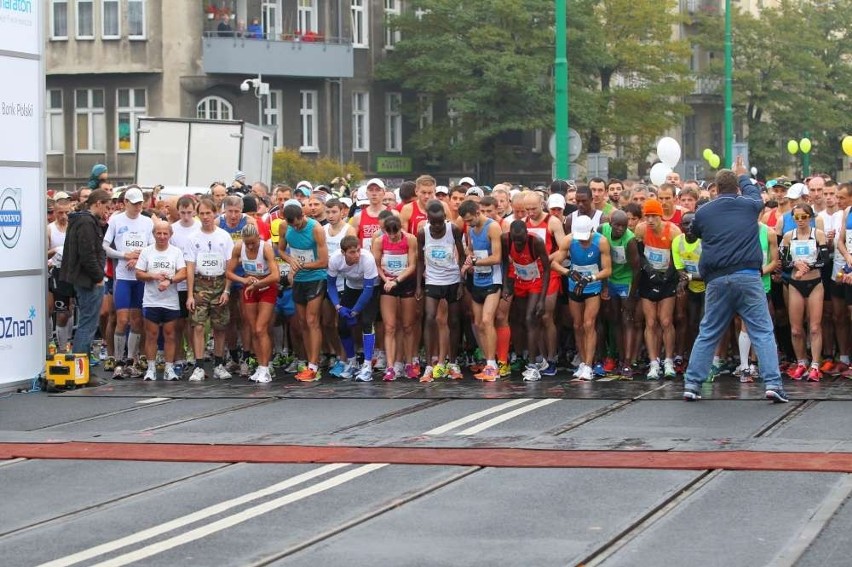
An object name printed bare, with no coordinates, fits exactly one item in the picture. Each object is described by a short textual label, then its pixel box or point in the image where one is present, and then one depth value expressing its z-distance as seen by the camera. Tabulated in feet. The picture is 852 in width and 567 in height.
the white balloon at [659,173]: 83.15
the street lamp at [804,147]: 161.20
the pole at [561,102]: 88.62
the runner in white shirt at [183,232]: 58.54
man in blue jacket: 48.03
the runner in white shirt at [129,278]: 59.36
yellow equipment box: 55.72
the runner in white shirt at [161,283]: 57.72
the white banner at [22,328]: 54.85
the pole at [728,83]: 163.73
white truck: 107.55
